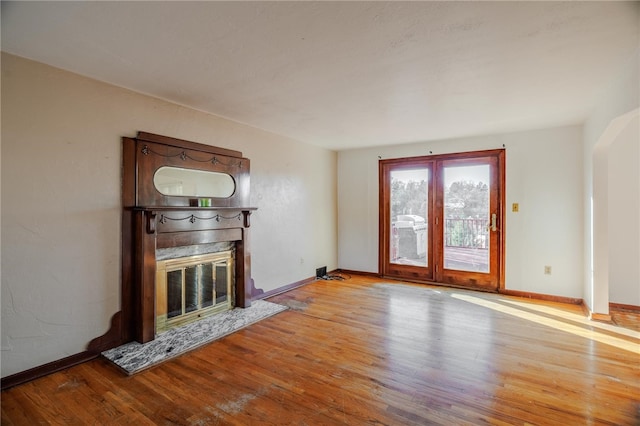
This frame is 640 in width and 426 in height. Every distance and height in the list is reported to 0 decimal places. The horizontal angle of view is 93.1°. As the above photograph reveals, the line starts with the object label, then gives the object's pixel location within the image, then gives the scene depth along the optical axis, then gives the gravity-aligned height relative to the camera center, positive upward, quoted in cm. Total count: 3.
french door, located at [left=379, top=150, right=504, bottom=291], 472 -8
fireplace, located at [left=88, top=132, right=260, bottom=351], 286 -24
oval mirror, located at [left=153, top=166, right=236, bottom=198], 316 +35
